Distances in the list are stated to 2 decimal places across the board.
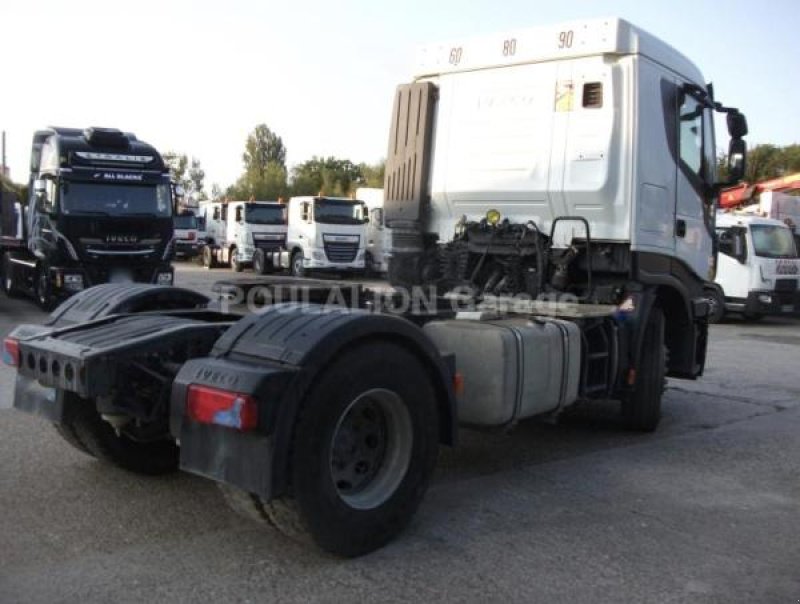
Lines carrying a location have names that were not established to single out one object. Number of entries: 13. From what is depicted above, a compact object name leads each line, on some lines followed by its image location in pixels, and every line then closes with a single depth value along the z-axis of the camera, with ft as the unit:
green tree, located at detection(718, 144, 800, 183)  133.49
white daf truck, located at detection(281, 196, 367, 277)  83.20
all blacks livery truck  47.52
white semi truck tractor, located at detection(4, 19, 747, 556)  11.53
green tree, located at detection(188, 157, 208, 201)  264.93
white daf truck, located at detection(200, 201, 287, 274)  94.58
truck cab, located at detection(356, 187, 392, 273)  86.58
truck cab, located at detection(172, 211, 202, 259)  109.40
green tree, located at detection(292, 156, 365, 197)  196.75
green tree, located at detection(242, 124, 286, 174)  261.44
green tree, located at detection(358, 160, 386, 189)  172.96
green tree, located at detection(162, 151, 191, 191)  245.71
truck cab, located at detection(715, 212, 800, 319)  55.62
